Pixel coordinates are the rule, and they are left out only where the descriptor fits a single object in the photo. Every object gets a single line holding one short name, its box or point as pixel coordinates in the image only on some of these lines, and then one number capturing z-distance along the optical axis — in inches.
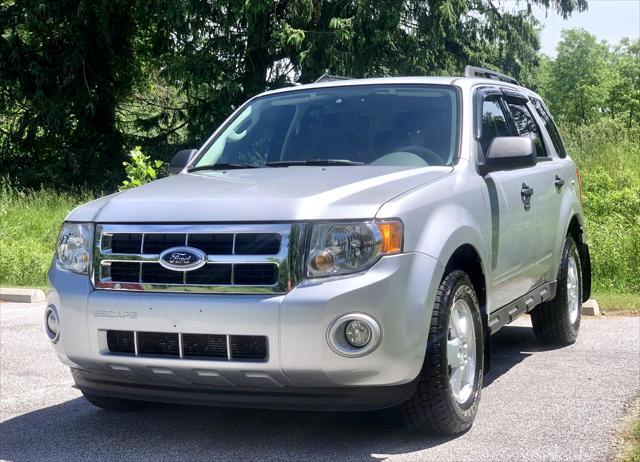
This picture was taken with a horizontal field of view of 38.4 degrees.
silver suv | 166.7
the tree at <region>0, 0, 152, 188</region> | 1083.3
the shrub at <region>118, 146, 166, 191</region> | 544.5
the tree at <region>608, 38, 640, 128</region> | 3053.6
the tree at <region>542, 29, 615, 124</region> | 3102.9
